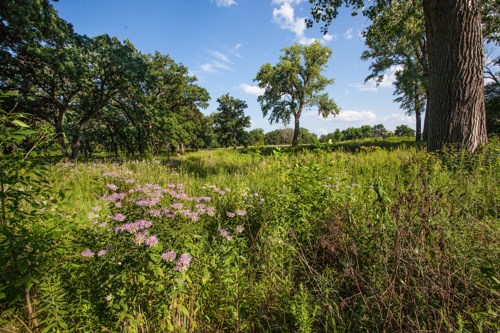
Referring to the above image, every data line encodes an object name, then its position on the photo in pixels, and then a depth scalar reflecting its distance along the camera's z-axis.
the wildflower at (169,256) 1.65
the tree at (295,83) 31.89
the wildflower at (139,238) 1.65
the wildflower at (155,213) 1.92
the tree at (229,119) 61.50
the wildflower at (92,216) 2.46
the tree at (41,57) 7.64
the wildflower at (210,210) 2.35
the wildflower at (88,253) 1.73
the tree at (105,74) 10.38
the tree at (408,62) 16.98
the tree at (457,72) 5.00
